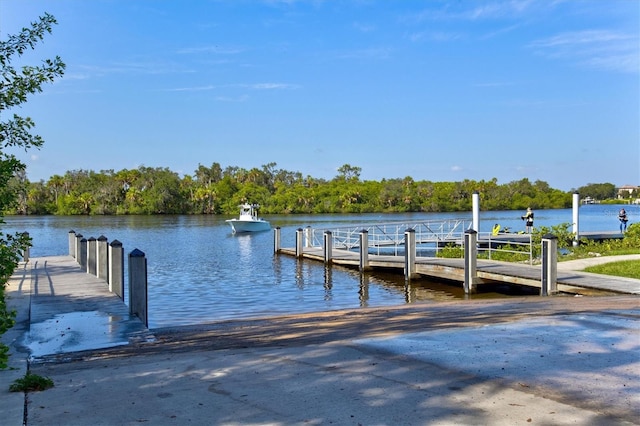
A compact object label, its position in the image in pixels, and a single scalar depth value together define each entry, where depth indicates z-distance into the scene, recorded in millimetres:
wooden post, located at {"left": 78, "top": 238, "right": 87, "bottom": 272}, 20953
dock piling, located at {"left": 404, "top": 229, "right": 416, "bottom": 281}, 20328
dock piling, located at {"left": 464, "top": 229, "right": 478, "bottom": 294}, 17125
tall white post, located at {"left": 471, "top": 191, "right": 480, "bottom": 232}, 29859
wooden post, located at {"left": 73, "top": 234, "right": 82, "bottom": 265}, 22422
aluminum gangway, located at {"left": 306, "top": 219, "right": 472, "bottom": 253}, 30000
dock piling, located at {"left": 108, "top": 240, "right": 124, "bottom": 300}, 13469
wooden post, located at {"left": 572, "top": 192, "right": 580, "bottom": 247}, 27684
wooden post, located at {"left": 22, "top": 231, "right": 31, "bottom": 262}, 22056
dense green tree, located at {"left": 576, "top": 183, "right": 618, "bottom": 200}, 199625
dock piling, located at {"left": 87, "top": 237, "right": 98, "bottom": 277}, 19086
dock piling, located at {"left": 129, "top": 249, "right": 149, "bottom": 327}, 10352
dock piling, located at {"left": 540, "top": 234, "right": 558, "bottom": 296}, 14156
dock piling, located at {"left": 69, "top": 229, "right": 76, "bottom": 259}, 26703
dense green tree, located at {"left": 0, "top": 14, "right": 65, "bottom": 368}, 4870
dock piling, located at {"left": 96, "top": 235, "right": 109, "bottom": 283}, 16828
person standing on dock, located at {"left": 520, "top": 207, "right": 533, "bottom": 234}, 29109
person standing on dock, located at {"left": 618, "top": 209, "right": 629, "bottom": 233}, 35688
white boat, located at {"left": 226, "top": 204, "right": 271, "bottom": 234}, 58719
